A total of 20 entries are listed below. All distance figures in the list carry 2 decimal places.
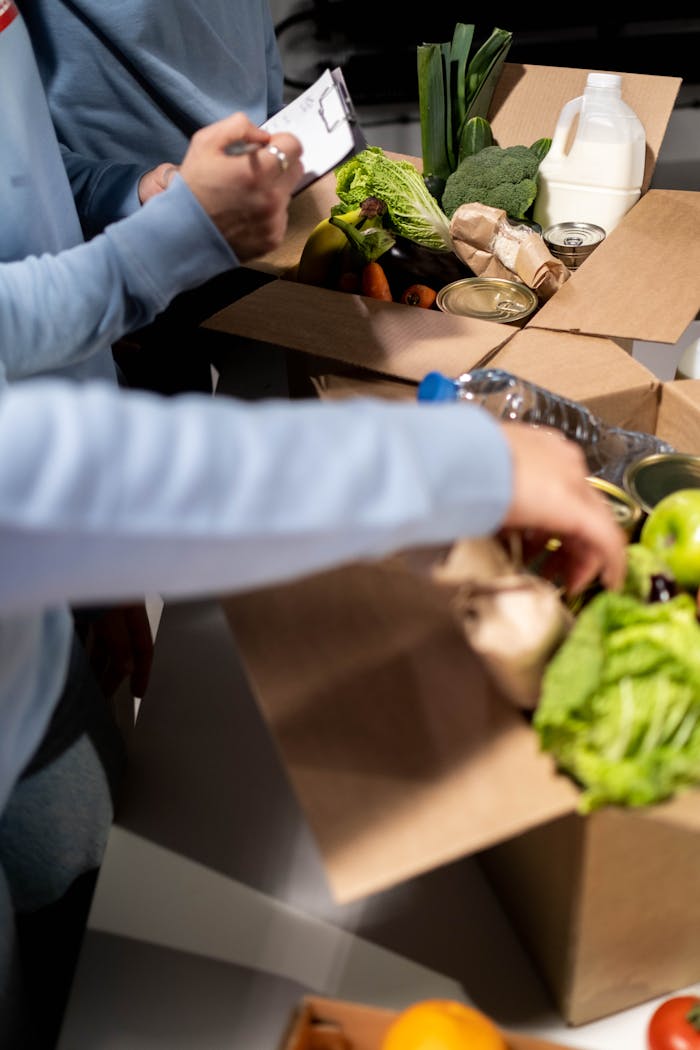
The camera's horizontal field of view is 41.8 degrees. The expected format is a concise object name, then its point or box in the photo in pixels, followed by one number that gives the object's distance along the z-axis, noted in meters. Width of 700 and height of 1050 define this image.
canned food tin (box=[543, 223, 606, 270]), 1.59
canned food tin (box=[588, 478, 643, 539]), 0.89
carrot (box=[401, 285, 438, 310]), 1.52
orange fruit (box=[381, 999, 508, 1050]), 0.66
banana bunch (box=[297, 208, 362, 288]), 1.56
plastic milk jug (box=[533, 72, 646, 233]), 1.67
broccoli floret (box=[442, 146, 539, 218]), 1.67
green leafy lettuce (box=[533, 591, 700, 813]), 0.65
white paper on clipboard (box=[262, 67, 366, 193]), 1.18
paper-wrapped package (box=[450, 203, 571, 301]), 1.49
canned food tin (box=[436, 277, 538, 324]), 1.45
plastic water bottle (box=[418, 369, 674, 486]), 1.06
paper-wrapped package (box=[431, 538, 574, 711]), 0.69
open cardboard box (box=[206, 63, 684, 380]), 1.29
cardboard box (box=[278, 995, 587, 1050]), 0.69
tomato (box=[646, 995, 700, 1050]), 0.75
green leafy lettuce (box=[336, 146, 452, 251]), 1.66
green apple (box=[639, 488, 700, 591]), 0.83
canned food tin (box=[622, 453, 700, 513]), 0.96
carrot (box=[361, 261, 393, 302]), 1.50
